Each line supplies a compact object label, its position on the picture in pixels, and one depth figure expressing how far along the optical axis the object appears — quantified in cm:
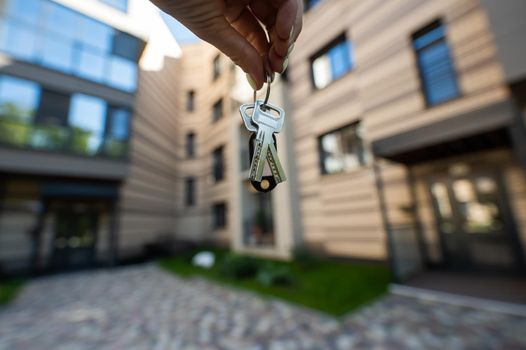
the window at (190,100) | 1847
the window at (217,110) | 1580
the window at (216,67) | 1605
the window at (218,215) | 1539
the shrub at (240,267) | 818
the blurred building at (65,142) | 943
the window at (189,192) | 1745
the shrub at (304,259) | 803
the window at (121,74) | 1193
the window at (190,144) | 1798
